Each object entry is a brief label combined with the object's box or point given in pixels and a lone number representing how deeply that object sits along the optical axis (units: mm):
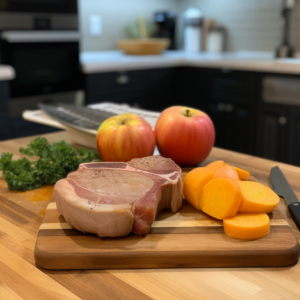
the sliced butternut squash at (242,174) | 854
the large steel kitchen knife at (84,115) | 1113
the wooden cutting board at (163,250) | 597
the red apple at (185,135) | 967
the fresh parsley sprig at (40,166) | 882
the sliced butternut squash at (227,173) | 724
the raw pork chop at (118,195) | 617
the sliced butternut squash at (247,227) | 629
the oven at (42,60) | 2480
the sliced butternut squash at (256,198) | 672
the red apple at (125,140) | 920
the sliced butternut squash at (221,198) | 658
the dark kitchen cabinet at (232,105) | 2764
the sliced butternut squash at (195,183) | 720
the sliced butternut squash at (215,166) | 764
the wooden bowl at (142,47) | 3230
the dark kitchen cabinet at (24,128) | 2459
